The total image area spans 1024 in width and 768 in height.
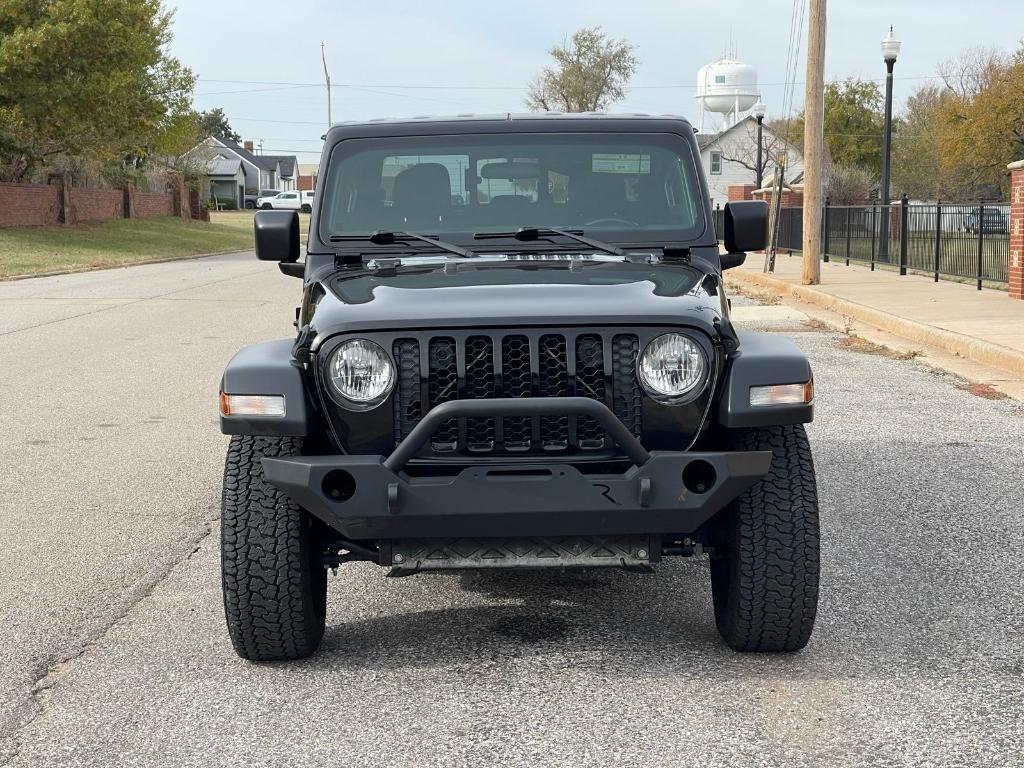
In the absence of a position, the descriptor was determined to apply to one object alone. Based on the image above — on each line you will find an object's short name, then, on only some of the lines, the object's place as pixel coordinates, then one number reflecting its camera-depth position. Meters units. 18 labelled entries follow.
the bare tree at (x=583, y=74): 100.56
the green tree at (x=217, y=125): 141.75
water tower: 101.31
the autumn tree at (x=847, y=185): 51.47
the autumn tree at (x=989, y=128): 55.09
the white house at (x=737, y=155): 87.00
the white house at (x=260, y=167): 120.06
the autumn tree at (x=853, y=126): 85.44
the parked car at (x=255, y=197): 106.34
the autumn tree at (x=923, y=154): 71.38
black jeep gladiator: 3.96
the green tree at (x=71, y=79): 37.81
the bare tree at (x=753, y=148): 85.62
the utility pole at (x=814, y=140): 22.44
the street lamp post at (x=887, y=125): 26.24
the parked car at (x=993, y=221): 19.84
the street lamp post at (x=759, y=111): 42.16
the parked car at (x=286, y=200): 87.39
